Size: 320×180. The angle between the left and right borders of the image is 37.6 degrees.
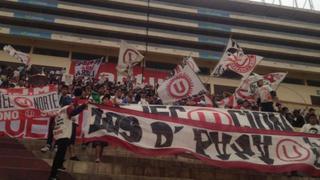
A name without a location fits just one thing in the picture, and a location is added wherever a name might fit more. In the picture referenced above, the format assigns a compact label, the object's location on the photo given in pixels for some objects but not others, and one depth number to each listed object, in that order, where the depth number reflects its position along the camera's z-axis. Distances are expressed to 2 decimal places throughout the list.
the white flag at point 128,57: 16.92
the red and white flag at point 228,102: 14.34
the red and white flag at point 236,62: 15.95
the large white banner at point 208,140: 9.08
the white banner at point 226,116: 10.12
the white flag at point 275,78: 16.14
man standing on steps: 8.07
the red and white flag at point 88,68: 19.67
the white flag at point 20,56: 18.41
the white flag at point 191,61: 15.66
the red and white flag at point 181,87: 12.84
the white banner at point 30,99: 10.59
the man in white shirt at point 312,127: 10.70
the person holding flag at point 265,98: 12.09
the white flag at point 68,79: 18.00
